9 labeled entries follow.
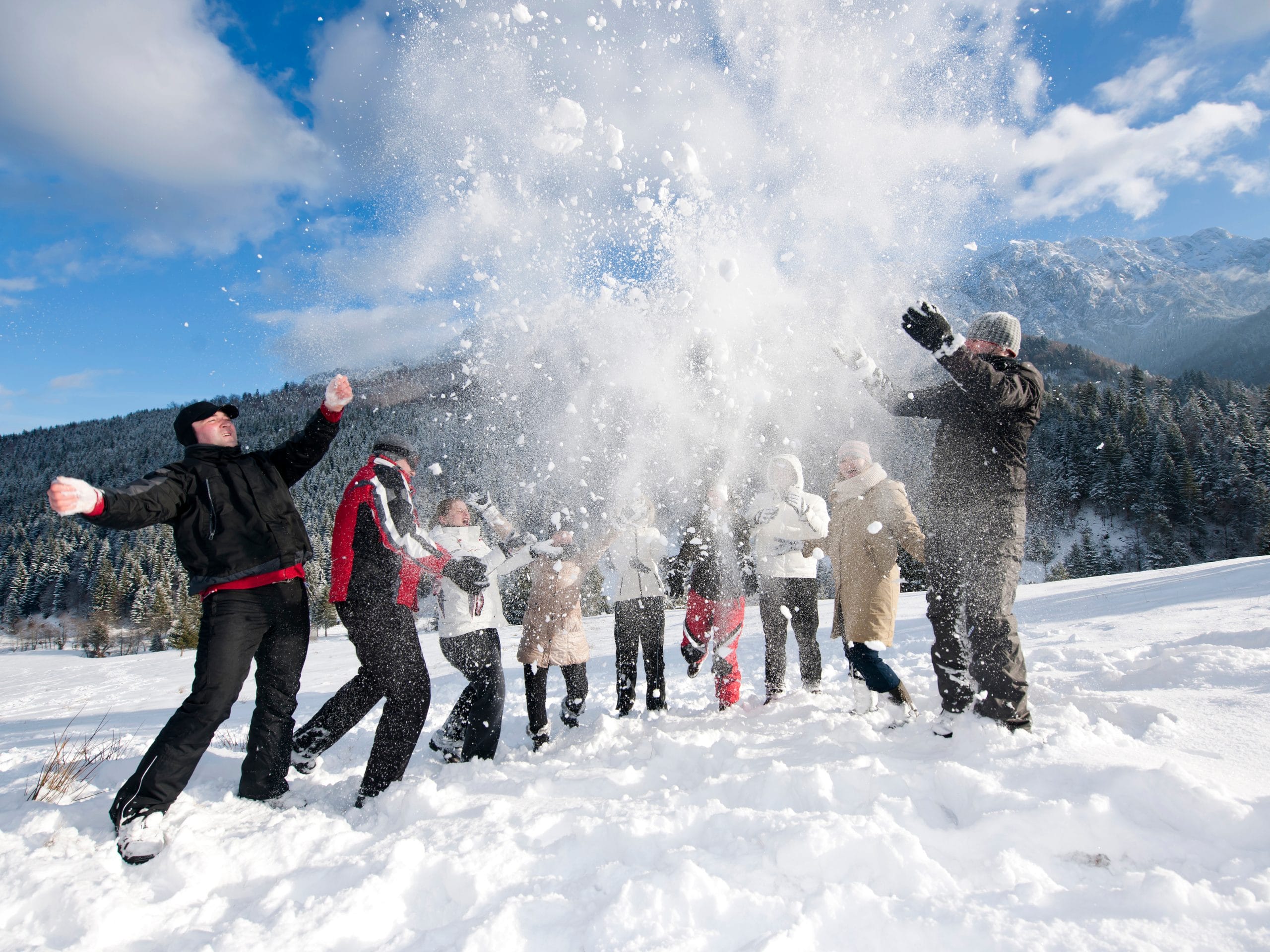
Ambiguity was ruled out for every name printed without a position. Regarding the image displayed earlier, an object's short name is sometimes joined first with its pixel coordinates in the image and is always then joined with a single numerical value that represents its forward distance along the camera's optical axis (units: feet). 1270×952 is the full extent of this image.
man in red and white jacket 9.84
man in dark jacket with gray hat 9.48
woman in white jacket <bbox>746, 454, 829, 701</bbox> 14.26
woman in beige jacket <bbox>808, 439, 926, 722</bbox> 11.44
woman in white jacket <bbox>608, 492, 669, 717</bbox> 15.38
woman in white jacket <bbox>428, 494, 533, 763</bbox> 11.78
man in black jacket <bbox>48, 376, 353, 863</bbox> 7.98
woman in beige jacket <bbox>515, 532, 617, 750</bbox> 14.15
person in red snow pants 14.62
